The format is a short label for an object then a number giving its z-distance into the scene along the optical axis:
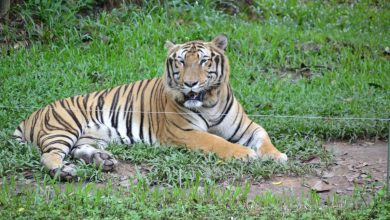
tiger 12.61
